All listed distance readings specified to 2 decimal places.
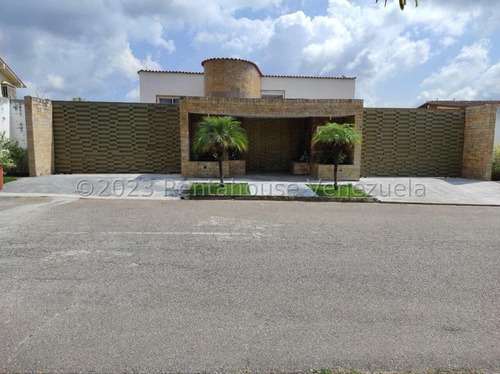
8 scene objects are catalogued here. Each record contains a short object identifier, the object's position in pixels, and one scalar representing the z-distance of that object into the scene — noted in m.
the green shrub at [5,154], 12.55
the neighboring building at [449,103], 26.97
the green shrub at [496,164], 15.27
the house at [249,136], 14.28
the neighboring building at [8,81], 23.60
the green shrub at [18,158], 14.26
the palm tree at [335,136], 11.24
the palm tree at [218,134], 11.54
